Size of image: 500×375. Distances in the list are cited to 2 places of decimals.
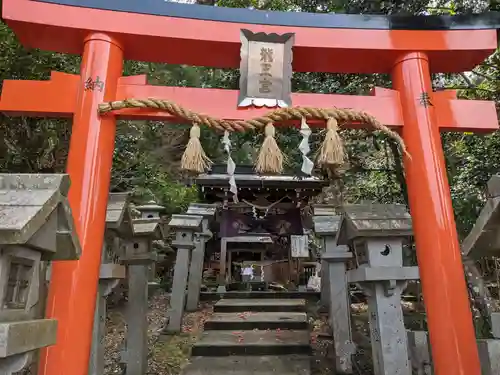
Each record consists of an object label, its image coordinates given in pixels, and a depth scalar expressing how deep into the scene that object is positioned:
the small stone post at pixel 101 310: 3.62
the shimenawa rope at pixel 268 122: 2.88
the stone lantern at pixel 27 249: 1.56
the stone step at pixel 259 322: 7.82
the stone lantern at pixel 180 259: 7.71
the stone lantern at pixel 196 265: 9.44
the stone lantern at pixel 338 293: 5.75
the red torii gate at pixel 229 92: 2.78
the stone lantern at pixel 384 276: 3.28
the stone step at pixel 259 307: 9.14
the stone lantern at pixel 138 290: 5.12
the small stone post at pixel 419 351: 3.40
